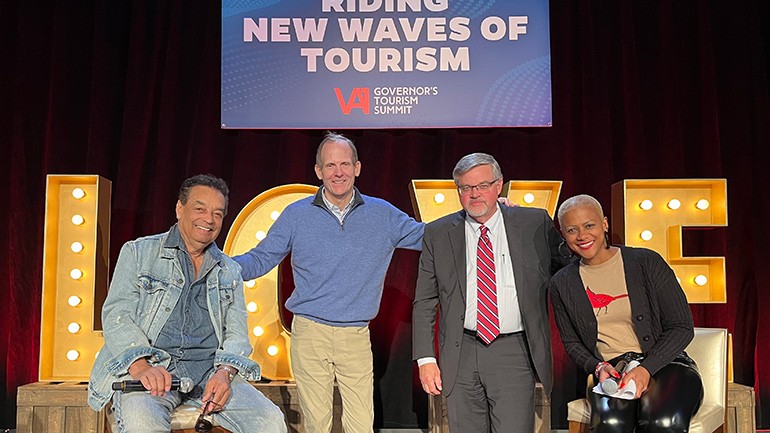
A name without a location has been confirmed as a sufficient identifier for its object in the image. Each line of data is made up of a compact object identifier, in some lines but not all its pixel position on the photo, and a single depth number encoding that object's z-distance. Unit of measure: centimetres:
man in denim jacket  286
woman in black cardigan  298
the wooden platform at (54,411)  393
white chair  325
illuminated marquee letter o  421
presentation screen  485
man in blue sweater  344
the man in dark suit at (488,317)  300
